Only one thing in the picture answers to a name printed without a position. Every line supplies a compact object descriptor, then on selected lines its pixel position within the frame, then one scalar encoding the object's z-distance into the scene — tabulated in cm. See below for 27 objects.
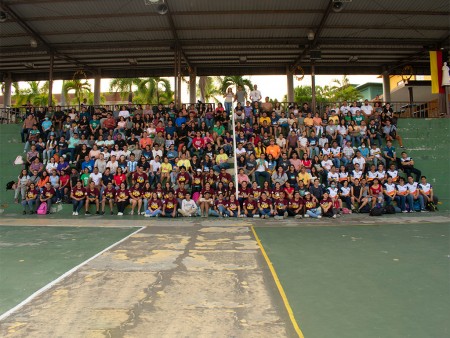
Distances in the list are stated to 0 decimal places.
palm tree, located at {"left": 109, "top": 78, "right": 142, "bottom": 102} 2664
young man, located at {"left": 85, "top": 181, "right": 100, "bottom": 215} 1079
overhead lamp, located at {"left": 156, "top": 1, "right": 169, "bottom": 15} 1282
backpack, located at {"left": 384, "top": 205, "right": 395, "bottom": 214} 1021
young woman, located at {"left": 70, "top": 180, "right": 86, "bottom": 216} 1073
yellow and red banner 1603
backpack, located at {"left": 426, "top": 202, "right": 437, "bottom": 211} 1067
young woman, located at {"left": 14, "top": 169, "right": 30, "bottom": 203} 1134
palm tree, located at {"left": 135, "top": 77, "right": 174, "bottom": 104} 2689
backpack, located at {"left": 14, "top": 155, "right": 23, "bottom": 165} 1324
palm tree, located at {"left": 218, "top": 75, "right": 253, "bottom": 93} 2580
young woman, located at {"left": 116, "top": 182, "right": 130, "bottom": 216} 1061
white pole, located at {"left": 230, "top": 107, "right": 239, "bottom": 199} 1038
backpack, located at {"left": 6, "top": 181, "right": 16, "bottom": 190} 1203
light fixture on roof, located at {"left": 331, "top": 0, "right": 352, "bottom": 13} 1272
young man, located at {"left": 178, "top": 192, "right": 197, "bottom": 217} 1015
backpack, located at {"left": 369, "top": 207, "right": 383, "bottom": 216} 979
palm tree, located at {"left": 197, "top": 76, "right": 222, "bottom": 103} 2612
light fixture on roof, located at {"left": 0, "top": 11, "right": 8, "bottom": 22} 1331
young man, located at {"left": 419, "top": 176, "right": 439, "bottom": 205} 1084
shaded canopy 1359
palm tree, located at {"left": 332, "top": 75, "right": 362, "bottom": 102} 3109
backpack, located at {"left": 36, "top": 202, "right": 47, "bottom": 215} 1073
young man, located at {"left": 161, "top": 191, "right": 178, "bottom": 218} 1008
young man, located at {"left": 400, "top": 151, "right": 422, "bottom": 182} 1210
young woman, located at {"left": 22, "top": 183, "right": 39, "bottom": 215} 1091
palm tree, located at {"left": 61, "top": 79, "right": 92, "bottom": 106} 2597
